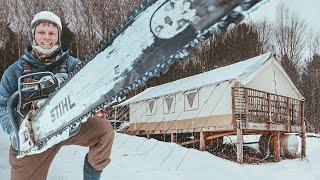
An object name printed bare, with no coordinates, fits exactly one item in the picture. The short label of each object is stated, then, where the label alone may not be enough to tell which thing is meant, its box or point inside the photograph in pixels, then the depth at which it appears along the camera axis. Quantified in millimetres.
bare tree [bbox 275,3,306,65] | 30953
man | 2590
